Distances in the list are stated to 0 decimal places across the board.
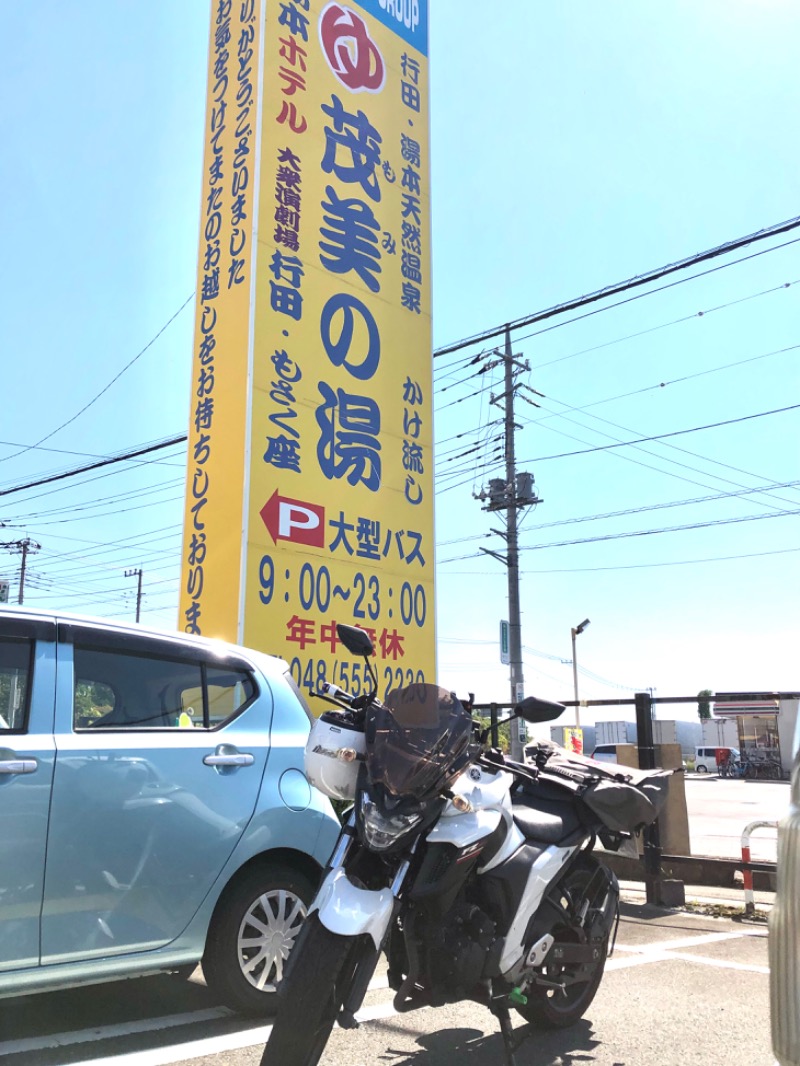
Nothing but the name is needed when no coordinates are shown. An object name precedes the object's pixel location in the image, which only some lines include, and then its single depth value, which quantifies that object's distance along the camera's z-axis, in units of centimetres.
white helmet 282
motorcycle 252
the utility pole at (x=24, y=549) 4272
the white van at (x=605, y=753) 1912
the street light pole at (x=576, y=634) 3005
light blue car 324
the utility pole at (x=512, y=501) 2169
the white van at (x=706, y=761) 4762
